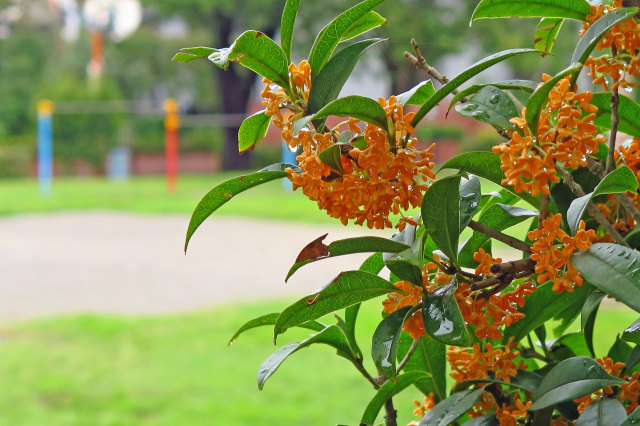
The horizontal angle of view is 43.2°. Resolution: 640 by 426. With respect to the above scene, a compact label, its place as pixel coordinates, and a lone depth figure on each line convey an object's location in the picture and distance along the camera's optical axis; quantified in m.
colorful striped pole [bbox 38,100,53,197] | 7.96
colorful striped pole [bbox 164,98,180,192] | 8.09
